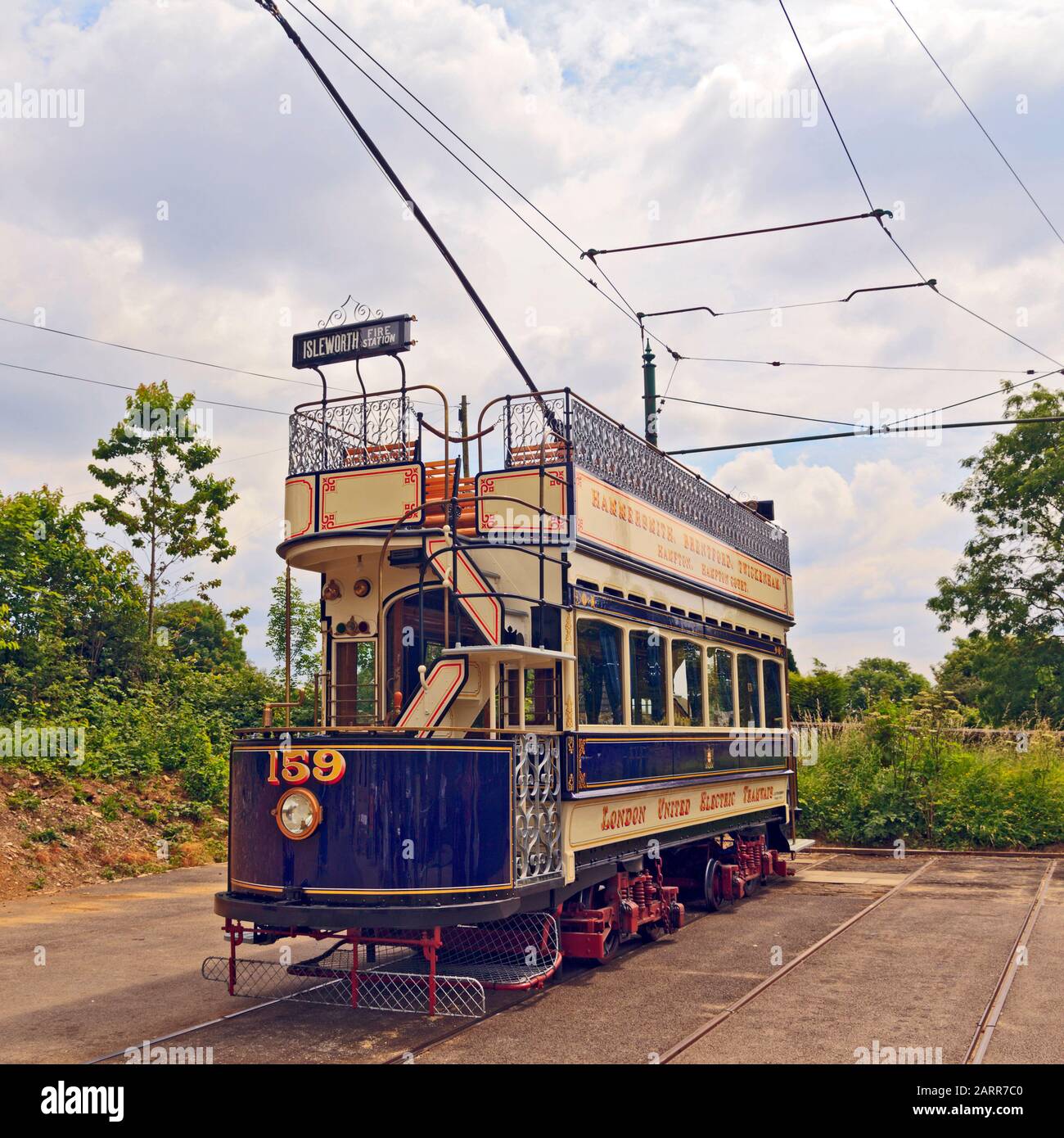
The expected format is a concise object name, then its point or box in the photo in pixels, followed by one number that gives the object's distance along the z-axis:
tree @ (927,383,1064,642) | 34.06
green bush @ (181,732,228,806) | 20.17
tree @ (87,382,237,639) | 23.77
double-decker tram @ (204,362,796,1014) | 7.75
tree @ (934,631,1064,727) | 33.62
